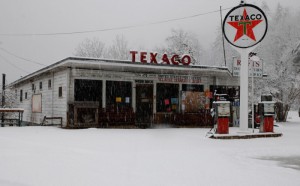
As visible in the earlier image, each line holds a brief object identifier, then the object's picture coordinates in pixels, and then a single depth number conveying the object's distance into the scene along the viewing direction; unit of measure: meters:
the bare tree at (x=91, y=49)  54.69
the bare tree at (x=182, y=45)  47.44
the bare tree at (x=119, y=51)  57.88
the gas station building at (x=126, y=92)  17.30
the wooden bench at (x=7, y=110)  18.73
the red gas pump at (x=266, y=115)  15.04
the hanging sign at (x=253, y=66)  16.80
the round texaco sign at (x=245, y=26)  14.74
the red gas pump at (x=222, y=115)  13.88
